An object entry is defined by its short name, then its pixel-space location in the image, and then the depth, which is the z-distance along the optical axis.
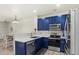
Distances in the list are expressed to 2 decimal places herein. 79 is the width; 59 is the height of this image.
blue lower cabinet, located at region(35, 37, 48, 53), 1.87
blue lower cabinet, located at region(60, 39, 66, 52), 1.86
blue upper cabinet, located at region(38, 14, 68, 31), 2.02
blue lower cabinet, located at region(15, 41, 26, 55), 1.32
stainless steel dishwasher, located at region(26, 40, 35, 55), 1.38
